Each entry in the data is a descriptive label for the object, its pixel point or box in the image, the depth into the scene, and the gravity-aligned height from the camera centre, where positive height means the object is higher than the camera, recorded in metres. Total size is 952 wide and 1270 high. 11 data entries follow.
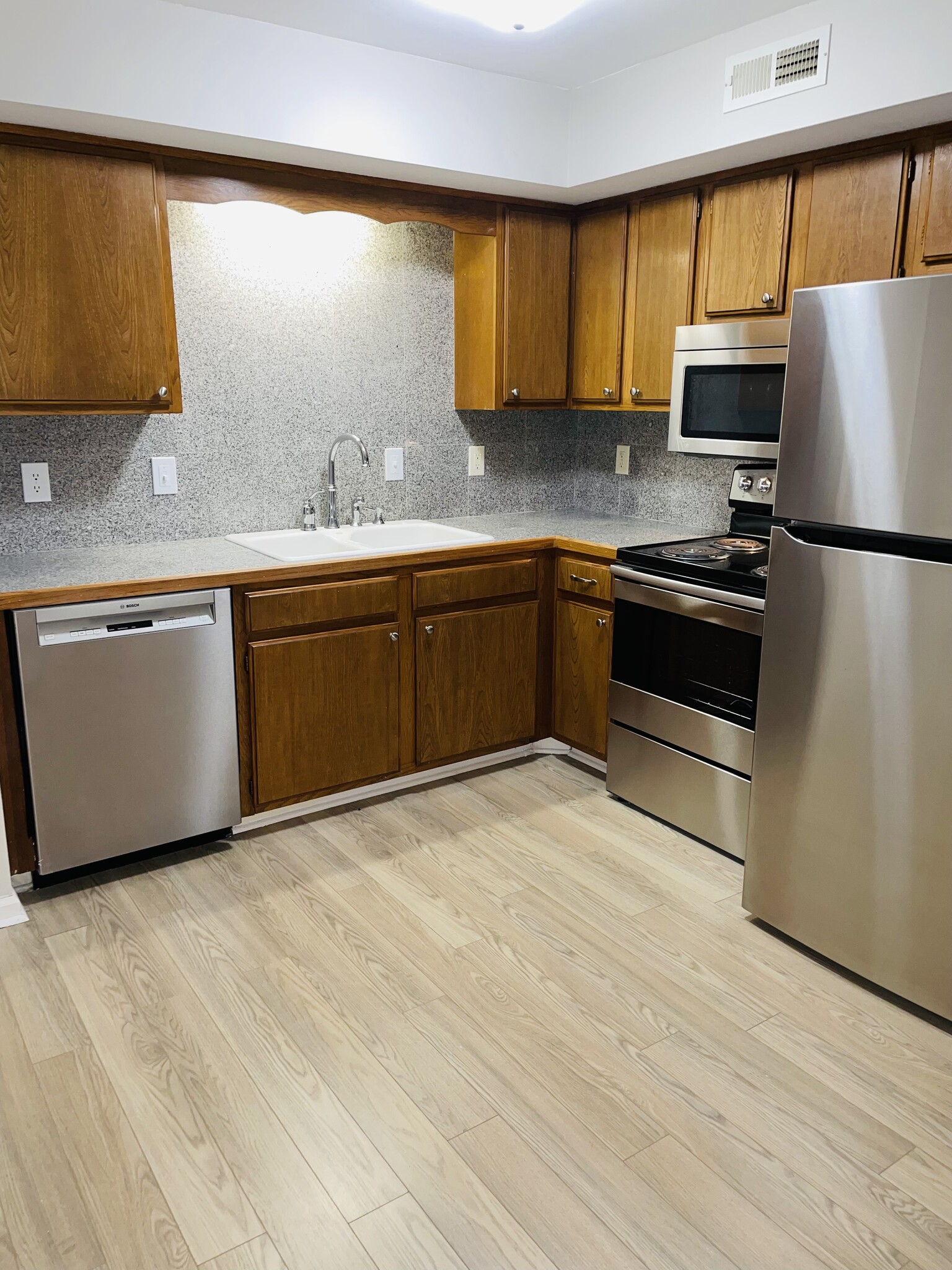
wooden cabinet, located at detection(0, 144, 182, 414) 2.52 +0.38
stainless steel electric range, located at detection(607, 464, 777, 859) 2.75 -0.75
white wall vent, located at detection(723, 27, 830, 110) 2.51 +0.97
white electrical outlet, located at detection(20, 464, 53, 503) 2.88 -0.19
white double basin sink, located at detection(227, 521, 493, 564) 3.10 -0.41
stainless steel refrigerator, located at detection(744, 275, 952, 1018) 1.99 -0.47
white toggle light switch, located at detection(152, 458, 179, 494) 3.12 -0.18
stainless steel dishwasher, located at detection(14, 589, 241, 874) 2.51 -0.83
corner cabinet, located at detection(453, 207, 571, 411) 3.48 +0.42
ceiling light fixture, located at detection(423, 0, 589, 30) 2.45 +1.08
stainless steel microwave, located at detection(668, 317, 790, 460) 2.79 +0.12
